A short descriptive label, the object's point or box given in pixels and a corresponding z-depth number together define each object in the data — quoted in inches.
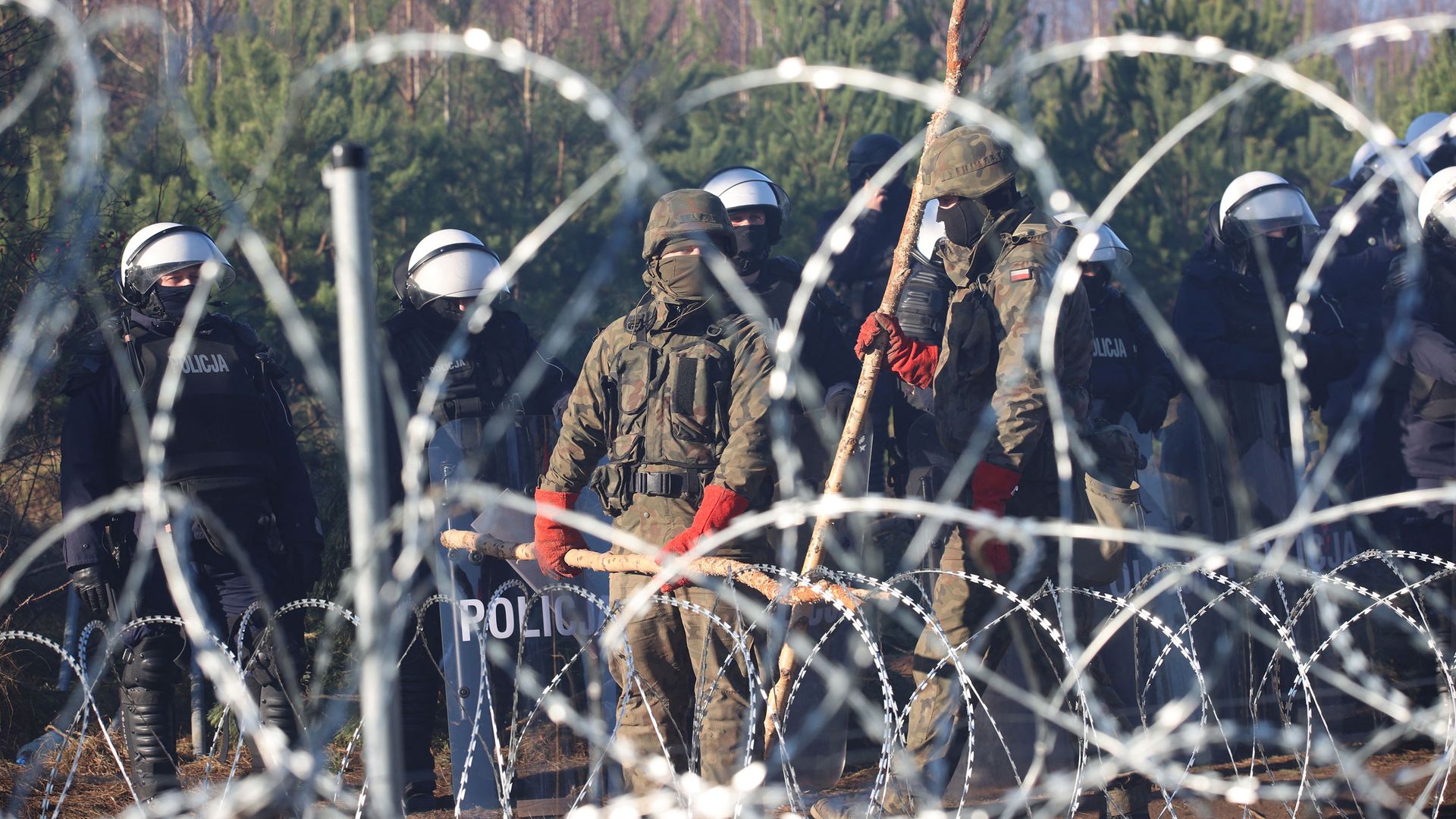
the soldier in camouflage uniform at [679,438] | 342.3
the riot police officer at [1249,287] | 466.6
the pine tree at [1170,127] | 900.6
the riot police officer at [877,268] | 486.9
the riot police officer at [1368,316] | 495.2
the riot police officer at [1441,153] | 571.5
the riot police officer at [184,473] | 384.8
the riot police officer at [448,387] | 418.9
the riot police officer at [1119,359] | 453.7
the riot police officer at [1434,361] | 445.4
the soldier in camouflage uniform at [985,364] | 332.5
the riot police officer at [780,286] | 439.5
